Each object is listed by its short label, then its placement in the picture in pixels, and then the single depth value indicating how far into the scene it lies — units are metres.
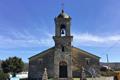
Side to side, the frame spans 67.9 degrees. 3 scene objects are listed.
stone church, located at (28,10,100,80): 14.18
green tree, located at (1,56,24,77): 18.22
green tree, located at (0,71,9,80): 12.36
